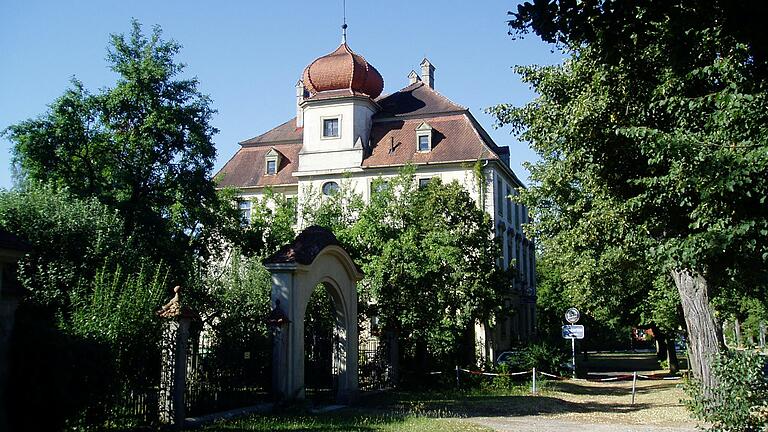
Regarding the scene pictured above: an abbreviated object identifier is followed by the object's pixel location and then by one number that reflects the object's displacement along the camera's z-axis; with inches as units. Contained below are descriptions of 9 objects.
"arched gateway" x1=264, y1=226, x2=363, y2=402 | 654.5
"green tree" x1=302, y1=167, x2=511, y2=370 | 1012.5
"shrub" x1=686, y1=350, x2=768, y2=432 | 439.4
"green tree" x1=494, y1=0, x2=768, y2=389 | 322.0
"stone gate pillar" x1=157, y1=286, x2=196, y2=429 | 533.3
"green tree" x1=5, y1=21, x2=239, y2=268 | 775.7
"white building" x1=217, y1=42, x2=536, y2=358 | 1509.6
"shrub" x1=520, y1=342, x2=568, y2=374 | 1170.6
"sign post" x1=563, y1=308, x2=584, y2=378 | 999.0
